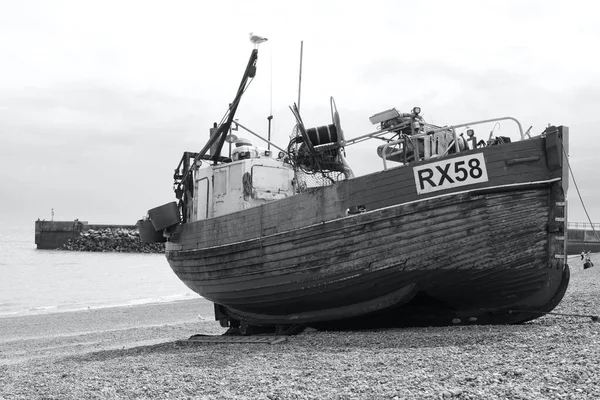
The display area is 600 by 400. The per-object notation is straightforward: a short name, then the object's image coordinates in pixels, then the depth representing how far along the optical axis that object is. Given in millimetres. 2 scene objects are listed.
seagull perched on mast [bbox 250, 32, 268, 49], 11414
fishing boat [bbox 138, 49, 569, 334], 7246
